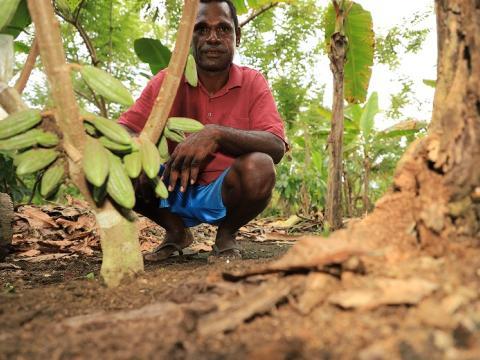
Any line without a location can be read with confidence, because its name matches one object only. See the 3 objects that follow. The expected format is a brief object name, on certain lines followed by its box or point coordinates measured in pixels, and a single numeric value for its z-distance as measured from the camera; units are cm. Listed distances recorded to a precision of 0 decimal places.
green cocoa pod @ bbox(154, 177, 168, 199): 129
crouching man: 205
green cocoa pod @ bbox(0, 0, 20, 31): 126
